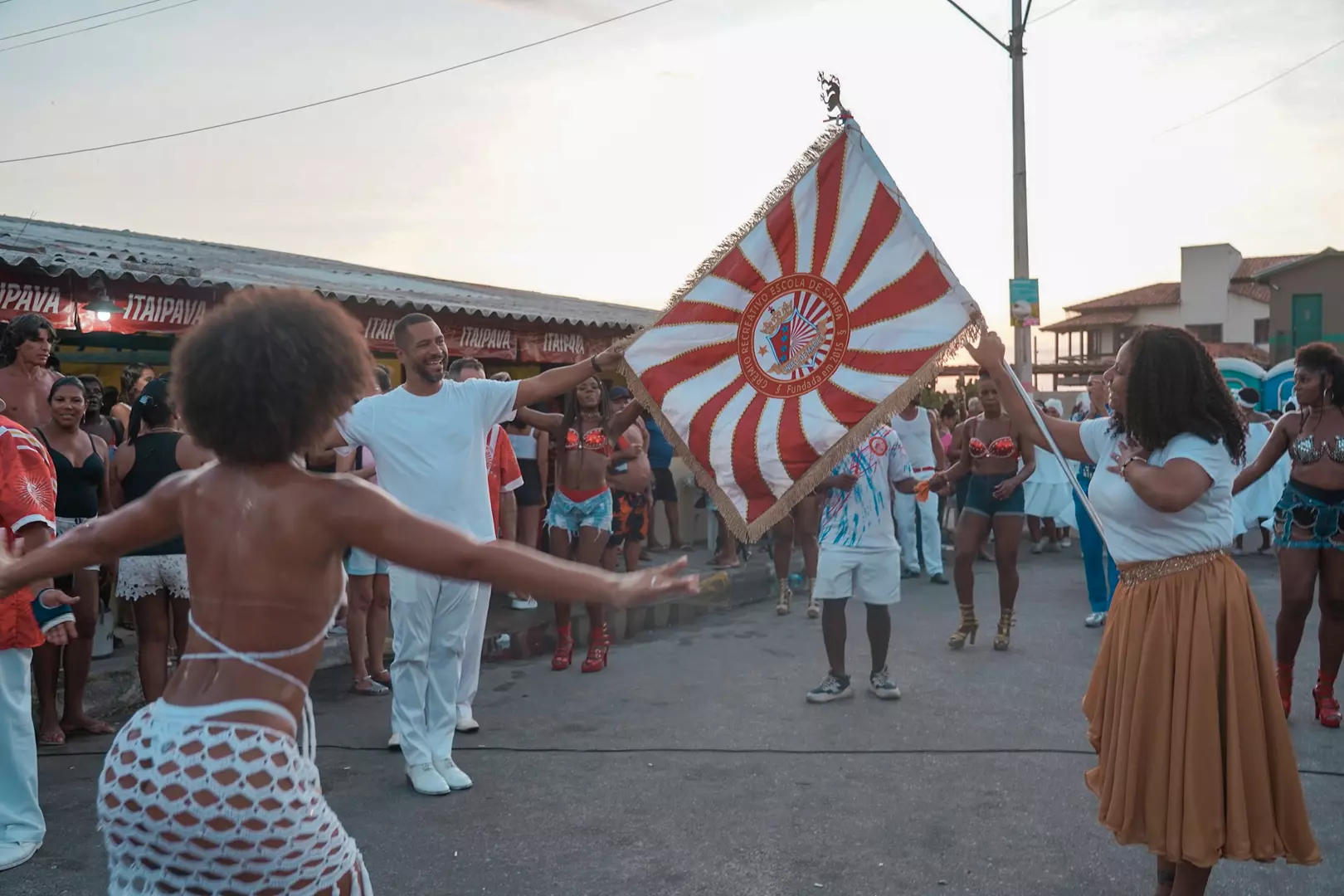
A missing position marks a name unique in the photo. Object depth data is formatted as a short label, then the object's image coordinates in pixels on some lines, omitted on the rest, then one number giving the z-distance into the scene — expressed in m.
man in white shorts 6.66
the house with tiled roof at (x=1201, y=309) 55.09
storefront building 8.44
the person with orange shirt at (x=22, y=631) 4.07
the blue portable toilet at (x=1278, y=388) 16.67
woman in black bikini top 5.81
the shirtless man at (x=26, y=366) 5.88
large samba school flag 4.36
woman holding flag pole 3.50
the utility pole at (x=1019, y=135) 15.97
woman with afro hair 2.02
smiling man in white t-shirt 5.06
